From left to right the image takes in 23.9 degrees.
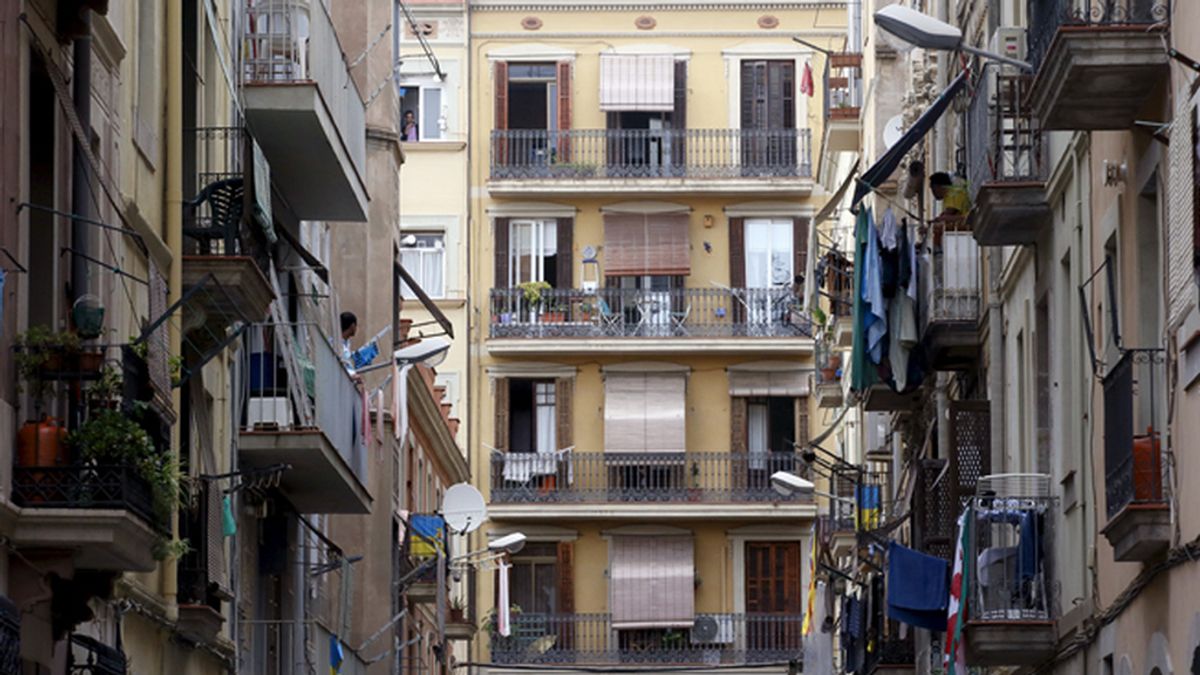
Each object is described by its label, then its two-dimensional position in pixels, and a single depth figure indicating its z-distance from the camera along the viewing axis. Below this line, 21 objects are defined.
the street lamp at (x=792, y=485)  45.09
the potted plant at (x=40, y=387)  17.61
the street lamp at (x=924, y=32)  23.89
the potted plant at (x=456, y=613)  50.78
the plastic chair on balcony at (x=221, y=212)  24.77
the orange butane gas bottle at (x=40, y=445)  17.59
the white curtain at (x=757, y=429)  60.38
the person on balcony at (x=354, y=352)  36.28
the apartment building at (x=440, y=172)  59.38
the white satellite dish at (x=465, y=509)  46.69
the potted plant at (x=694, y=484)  59.06
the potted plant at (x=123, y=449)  17.77
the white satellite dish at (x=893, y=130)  38.97
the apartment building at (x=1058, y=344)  19.08
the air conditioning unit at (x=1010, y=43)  26.84
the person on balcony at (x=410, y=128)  59.81
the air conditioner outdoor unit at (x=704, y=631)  58.62
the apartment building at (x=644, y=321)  58.78
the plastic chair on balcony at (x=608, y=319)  59.69
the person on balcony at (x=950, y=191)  30.41
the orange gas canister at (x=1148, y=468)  18.83
